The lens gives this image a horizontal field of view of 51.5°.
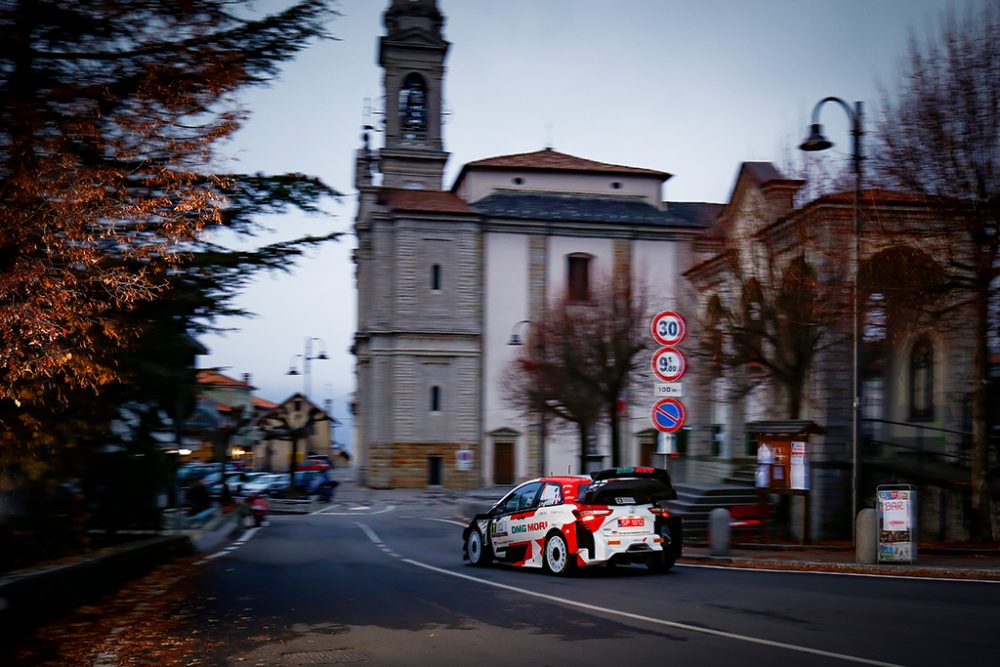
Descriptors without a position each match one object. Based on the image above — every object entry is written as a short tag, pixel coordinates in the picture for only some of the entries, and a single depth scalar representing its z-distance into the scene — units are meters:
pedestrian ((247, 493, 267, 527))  37.31
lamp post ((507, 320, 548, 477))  44.33
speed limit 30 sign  19.28
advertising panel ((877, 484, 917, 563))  16.97
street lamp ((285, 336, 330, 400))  71.12
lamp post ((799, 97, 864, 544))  19.23
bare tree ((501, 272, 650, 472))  41.75
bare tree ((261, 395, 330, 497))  55.28
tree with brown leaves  10.51
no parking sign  18.94
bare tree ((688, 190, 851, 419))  23.45
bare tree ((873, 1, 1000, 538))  19.19
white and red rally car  15.84
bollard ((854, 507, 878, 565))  17.08
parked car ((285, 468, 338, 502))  55.81
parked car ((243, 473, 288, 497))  58.28
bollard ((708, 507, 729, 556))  19.12
